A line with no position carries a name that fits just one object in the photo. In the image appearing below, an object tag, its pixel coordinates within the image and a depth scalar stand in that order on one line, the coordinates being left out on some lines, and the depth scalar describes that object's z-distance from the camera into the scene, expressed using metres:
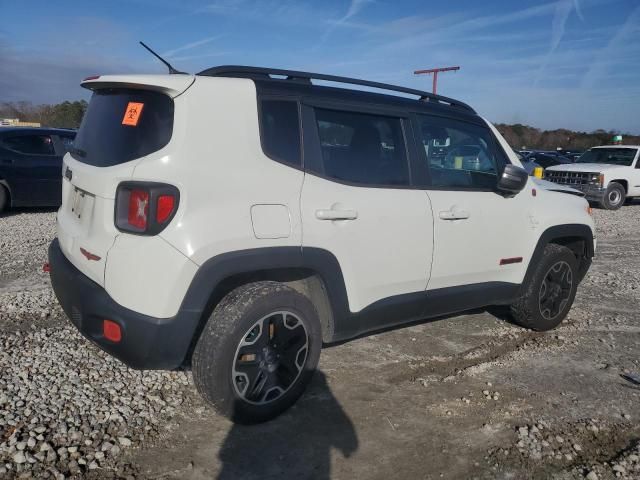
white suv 2.66
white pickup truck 15.00
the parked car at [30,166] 9.09
